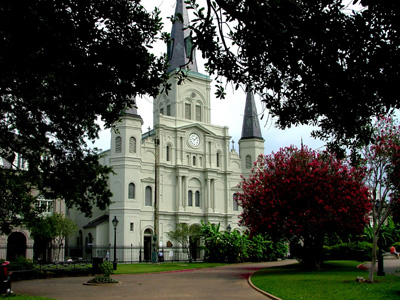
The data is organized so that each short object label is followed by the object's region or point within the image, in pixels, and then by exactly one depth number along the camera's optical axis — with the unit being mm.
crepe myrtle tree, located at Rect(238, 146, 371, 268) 26203
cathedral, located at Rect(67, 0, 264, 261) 51906
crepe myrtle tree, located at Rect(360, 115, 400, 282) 19750
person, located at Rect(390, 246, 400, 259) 35275
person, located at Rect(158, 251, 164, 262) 46459
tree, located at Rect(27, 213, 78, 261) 36969
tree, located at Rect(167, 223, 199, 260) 50469
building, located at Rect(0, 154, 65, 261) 39612
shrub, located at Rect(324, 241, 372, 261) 35984
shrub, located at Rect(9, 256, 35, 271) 25144
